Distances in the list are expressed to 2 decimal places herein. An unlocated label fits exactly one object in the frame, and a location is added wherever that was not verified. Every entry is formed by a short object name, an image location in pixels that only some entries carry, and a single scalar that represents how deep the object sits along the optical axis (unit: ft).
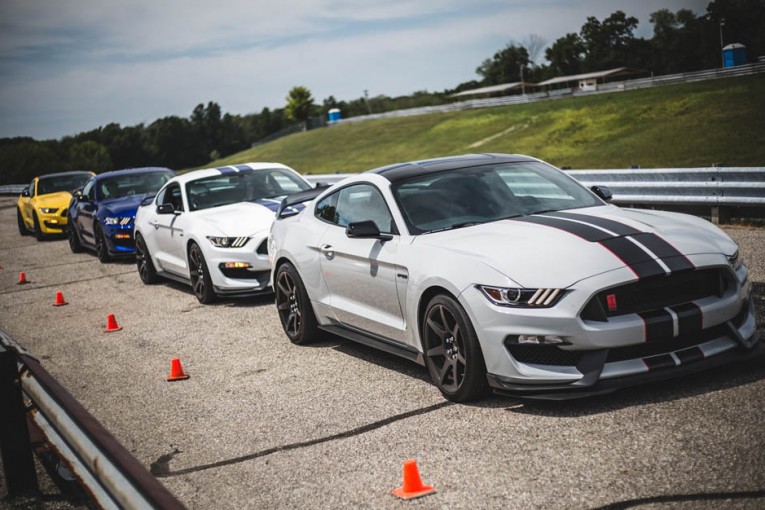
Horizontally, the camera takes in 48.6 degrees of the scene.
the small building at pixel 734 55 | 188.96
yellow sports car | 73.72
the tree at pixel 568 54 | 431.84
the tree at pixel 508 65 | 468.34
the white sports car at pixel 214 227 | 34.50
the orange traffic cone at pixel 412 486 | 14.08
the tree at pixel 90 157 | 356.59
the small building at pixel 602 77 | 321.11
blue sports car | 53.01
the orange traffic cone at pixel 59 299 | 40.24
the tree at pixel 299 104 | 412.98
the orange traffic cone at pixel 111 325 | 32.65
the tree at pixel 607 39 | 409.08
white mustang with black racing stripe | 16.46
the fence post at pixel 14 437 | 15.48
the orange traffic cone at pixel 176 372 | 24.27
